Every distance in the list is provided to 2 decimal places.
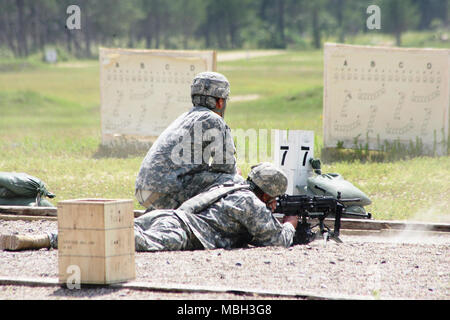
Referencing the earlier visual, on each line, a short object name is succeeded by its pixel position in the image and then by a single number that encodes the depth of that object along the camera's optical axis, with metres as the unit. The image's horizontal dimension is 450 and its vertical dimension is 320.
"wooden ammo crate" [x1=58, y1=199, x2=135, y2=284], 9.77
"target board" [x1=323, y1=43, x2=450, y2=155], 23.14
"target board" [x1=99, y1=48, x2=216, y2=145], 25.59
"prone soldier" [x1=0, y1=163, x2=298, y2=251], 12.17
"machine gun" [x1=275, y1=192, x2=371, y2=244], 13.57
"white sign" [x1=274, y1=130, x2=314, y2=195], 16.05
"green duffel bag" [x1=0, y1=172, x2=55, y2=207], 16.94
